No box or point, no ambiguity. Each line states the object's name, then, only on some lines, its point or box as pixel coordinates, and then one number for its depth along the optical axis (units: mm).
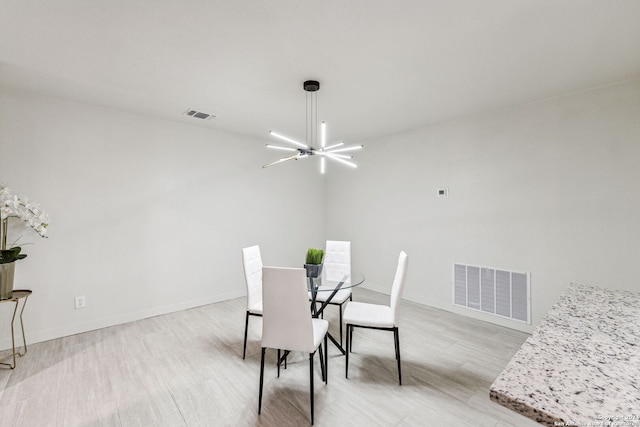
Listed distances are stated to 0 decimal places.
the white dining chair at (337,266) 2791
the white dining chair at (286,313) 1828
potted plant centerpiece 2670
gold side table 2443
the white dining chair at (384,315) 2264
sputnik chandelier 2533
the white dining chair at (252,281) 2600
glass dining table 2373
